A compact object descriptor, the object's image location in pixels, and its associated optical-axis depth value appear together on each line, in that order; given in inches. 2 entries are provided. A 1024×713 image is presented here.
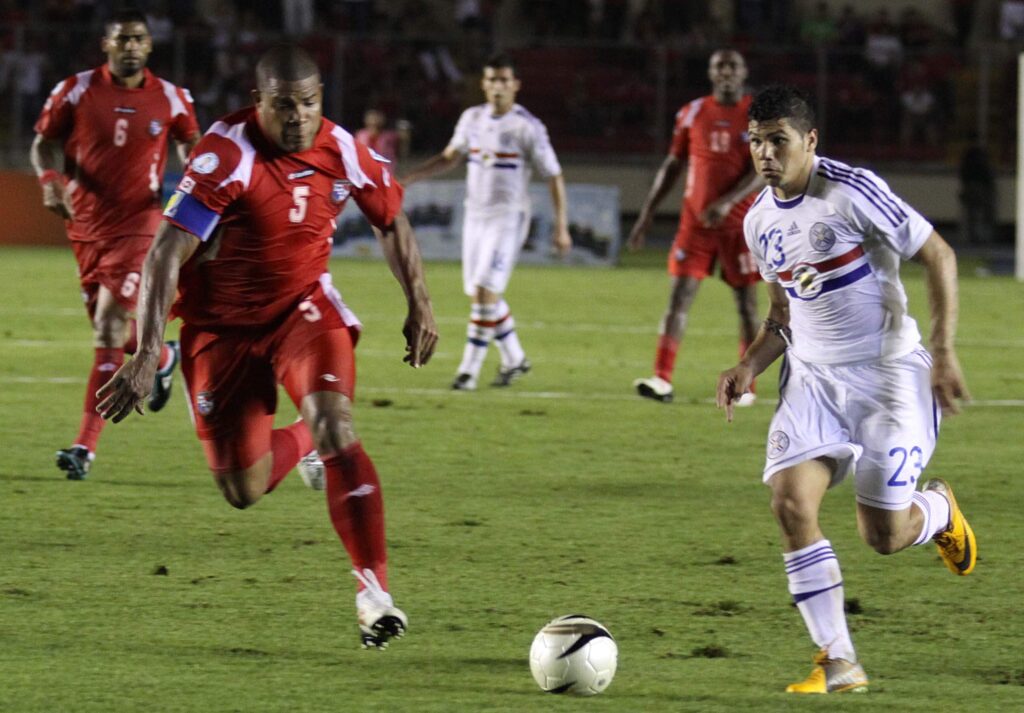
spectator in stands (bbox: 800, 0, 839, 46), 2310.9
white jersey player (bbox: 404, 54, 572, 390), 970.7
